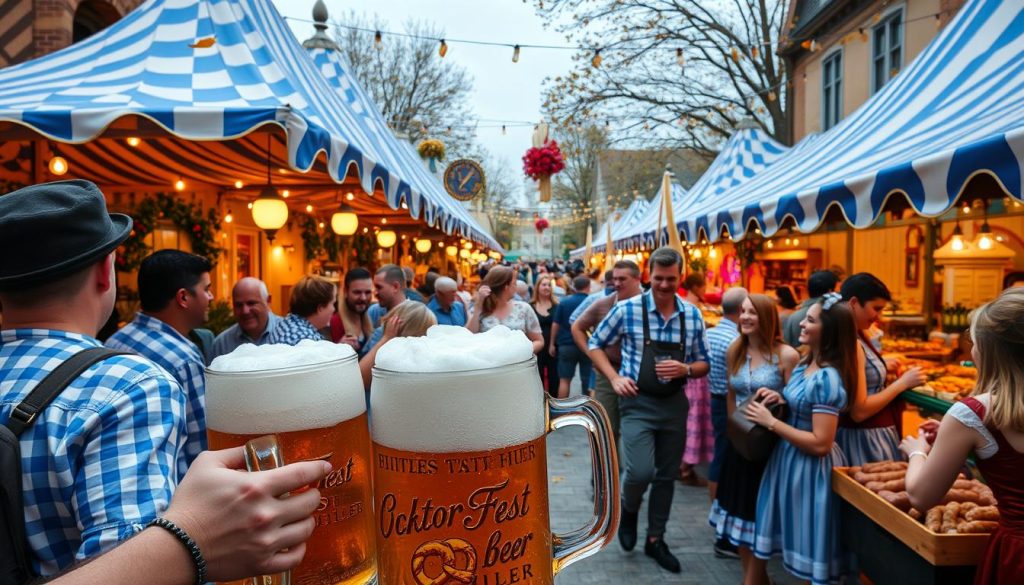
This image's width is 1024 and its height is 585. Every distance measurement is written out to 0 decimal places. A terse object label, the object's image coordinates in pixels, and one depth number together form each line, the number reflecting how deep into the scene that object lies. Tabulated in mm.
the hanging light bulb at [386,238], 10969
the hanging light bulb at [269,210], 4535
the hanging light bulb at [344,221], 6375
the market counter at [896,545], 2113
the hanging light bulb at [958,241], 6542
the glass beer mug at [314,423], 613
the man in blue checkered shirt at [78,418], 826
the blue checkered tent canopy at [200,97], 2854
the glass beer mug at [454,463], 590
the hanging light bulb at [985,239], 6312
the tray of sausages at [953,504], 2182
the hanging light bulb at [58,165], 4344
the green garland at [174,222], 5766
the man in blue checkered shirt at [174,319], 2025
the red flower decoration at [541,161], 12453
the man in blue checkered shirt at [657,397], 3512
